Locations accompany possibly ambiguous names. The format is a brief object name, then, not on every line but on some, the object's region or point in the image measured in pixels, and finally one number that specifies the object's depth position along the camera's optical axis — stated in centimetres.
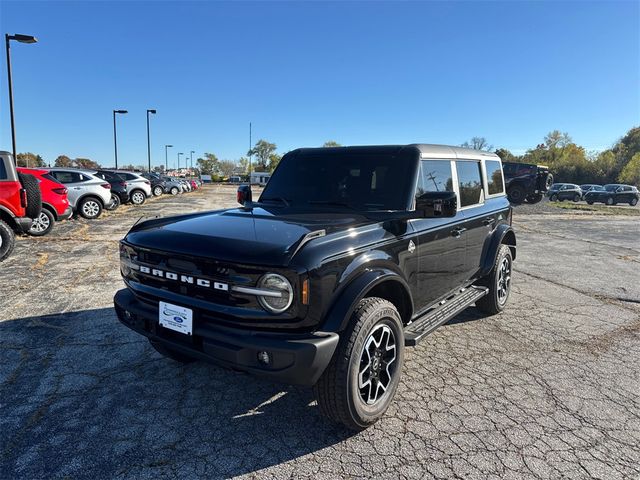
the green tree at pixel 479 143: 8650
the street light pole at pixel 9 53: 1401
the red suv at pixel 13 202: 751
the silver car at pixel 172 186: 3431
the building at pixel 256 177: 8386
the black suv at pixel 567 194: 3481
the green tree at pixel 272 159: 11875
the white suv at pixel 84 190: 1337
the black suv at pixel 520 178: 2206
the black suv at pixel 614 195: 3212
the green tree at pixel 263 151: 12212
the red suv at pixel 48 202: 1011
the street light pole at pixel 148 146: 3741
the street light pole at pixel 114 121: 3173
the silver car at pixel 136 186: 2023
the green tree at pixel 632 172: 5584
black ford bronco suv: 236
